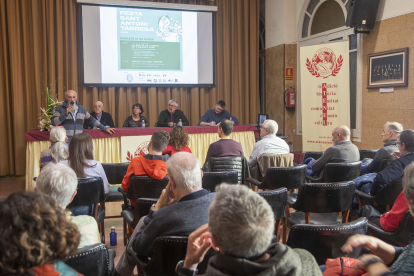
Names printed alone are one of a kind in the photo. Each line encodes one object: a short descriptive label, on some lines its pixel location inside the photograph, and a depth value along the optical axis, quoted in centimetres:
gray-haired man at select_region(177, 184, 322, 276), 97
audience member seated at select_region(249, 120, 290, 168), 407
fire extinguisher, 780
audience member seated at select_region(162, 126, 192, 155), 359
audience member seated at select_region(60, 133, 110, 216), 294
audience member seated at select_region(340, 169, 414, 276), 112
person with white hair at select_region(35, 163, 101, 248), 166
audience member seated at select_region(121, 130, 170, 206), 287
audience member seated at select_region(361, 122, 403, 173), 344
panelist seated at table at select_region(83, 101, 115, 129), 624
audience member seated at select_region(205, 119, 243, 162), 394
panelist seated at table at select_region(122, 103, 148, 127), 634
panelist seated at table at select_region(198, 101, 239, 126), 689
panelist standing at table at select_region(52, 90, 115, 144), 497
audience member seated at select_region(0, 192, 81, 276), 93
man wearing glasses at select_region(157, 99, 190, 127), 663
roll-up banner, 605
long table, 508
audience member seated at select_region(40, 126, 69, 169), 322
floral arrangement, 516
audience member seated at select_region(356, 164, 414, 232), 199
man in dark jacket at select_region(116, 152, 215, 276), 159
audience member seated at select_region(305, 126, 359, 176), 364
